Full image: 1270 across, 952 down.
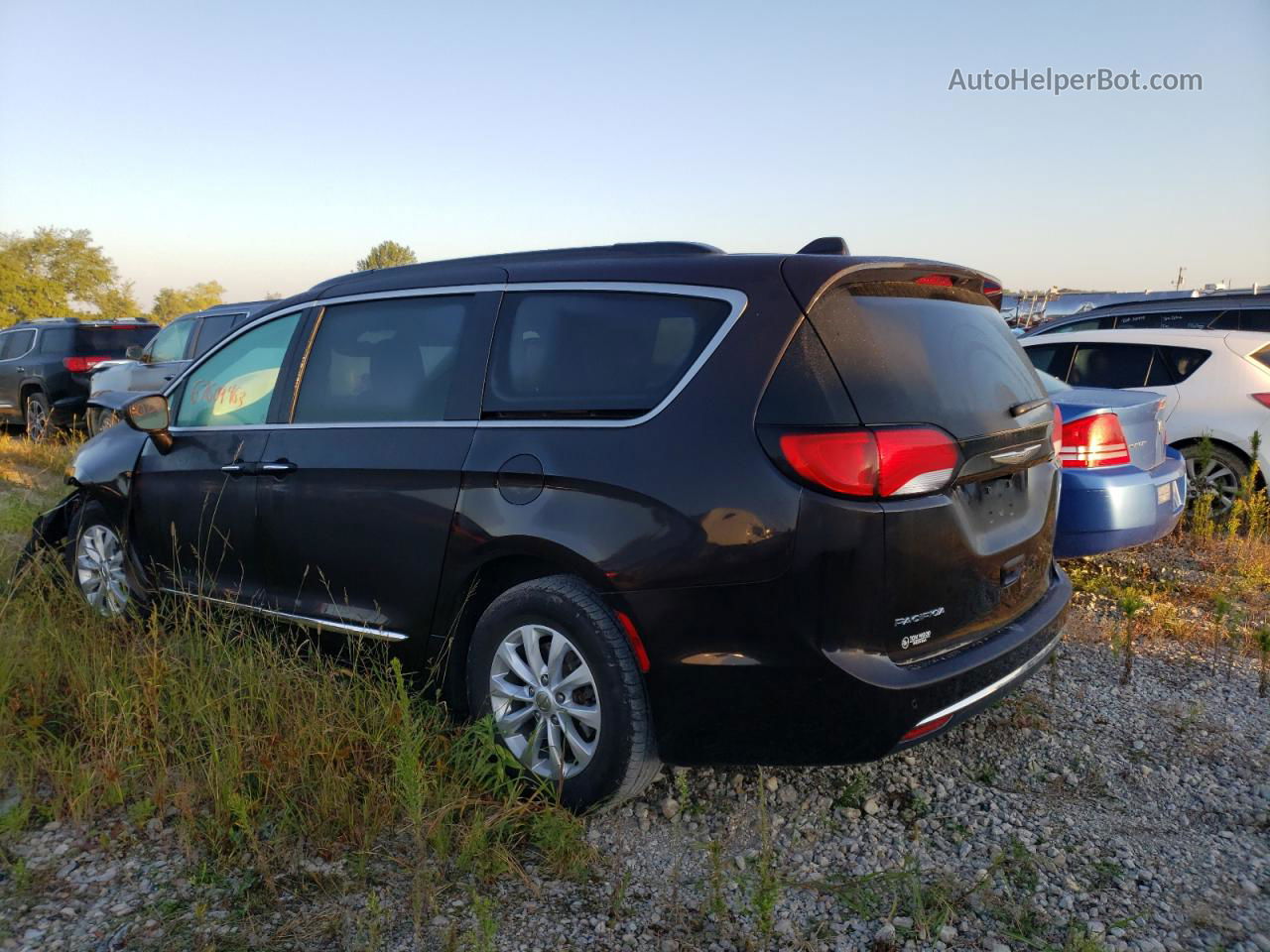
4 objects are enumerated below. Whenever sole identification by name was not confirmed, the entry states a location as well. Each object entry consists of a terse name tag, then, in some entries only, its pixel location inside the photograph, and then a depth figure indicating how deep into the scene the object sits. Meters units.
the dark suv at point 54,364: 13.59
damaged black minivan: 2.63
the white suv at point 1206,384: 6.73
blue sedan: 4.93
